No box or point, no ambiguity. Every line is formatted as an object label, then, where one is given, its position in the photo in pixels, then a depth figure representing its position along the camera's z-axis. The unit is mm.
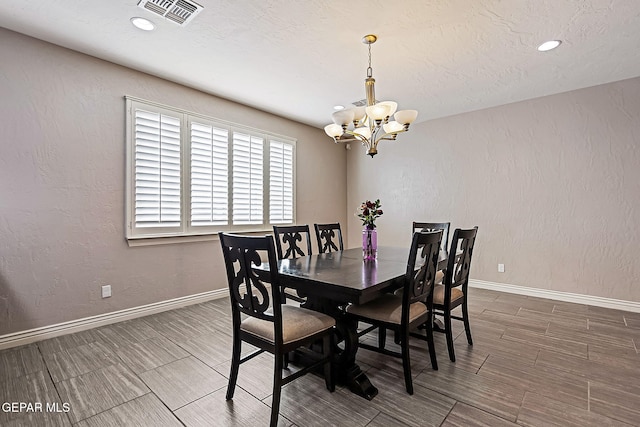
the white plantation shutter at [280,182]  4871
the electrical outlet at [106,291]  3174
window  3424
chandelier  2562
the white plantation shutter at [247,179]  4367
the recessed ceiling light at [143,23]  2525
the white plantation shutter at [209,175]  3898
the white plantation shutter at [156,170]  3412
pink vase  2773
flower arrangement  2812
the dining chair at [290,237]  3072
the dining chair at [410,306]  1968
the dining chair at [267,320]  1663
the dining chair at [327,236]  3441
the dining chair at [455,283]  2346
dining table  1789
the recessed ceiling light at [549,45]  2832
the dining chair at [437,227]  3259
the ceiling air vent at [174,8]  2324
